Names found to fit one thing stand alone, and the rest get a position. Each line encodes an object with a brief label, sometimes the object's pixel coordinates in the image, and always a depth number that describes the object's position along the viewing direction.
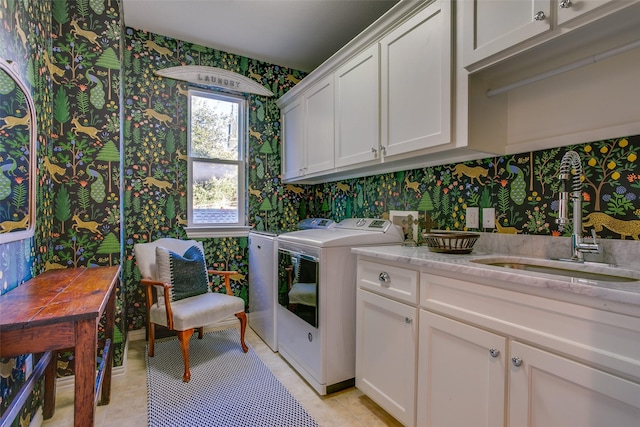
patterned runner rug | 1.74
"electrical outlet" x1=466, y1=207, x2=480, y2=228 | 1.89
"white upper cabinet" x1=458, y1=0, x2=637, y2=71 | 1.11
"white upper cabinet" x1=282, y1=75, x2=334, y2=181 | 2.61
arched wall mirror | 1.33
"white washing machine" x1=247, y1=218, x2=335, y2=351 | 2.63
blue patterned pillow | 2.34
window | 3.12
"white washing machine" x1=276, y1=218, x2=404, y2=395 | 1.97
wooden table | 1.04
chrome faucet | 1.37
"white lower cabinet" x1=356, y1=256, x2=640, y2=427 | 0.90
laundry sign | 2.96
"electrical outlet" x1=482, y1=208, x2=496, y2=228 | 1.81
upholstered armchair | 2.17
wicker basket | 1.67
